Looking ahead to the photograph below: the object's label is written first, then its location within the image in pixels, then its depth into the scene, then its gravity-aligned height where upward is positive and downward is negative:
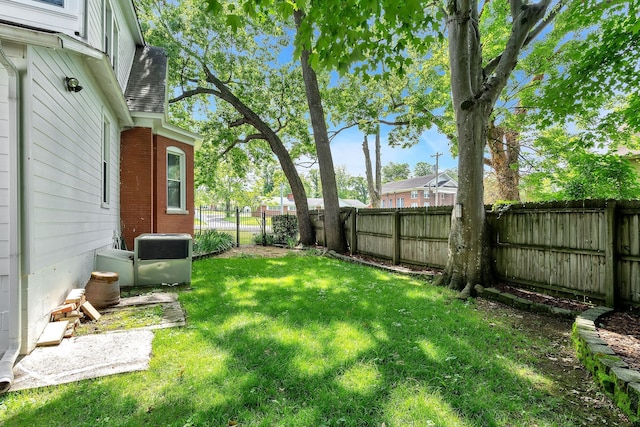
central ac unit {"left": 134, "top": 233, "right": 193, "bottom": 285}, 5.96 -0.83
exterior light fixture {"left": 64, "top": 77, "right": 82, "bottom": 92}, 4.28 +1.82
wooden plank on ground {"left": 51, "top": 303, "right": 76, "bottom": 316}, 3.72 -1.11
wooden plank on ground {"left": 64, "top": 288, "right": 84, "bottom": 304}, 4.04 -1.06
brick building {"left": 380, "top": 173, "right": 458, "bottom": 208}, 38.99 +2.96
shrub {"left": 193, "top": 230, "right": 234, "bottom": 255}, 10.43 -0.97
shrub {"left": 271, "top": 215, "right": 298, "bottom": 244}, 15.20 -0.63
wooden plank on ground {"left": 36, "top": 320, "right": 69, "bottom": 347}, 3.27 -1.26
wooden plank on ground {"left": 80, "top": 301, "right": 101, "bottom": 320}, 4.16 -1.27
